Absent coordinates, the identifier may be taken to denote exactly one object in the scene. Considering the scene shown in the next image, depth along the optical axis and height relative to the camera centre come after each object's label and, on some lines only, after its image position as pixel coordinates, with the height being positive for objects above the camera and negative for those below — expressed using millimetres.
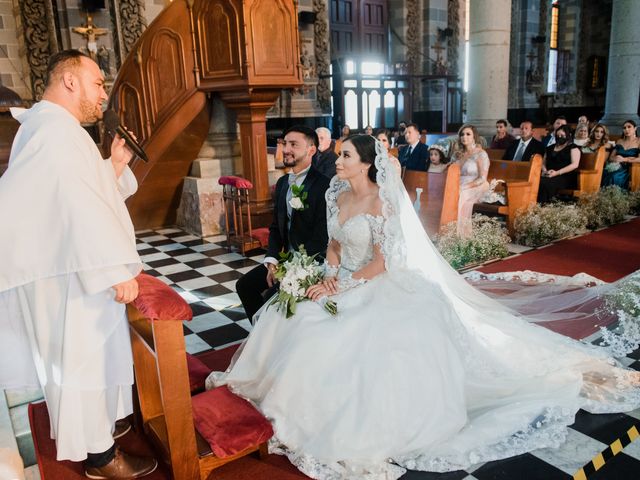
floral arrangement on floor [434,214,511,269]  5988 -1532
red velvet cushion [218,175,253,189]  6648 -791
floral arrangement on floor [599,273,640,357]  3816 -1590
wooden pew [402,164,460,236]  6160 -994
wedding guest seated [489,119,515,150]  9648 -563
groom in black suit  3779 -726
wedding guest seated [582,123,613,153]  8914 -641
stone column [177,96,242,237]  7730 -787
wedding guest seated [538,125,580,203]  8070 -977
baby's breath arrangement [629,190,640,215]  8211 -1538
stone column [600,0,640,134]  11555 +705
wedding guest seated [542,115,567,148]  9653 -412
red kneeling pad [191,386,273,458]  2555 -1479
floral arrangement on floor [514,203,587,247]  6688 -1487
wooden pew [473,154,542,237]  7031 -1108
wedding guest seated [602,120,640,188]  8797 -944
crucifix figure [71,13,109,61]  9828 +1618
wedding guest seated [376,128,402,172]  7814 -406
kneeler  2234 -1424
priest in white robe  2209 -601
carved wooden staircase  6648 +519
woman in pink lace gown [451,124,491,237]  6887 -799
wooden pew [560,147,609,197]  8117 -1106
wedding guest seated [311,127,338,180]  3889 -356
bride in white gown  2627 -1375
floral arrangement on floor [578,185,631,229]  7508 -1468
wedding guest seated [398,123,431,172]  7680 -634
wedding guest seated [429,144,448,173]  7454 -705
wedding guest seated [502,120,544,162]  8344 -657
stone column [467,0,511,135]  9469 +770
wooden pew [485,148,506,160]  9000 -779
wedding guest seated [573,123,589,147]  9094 -571
